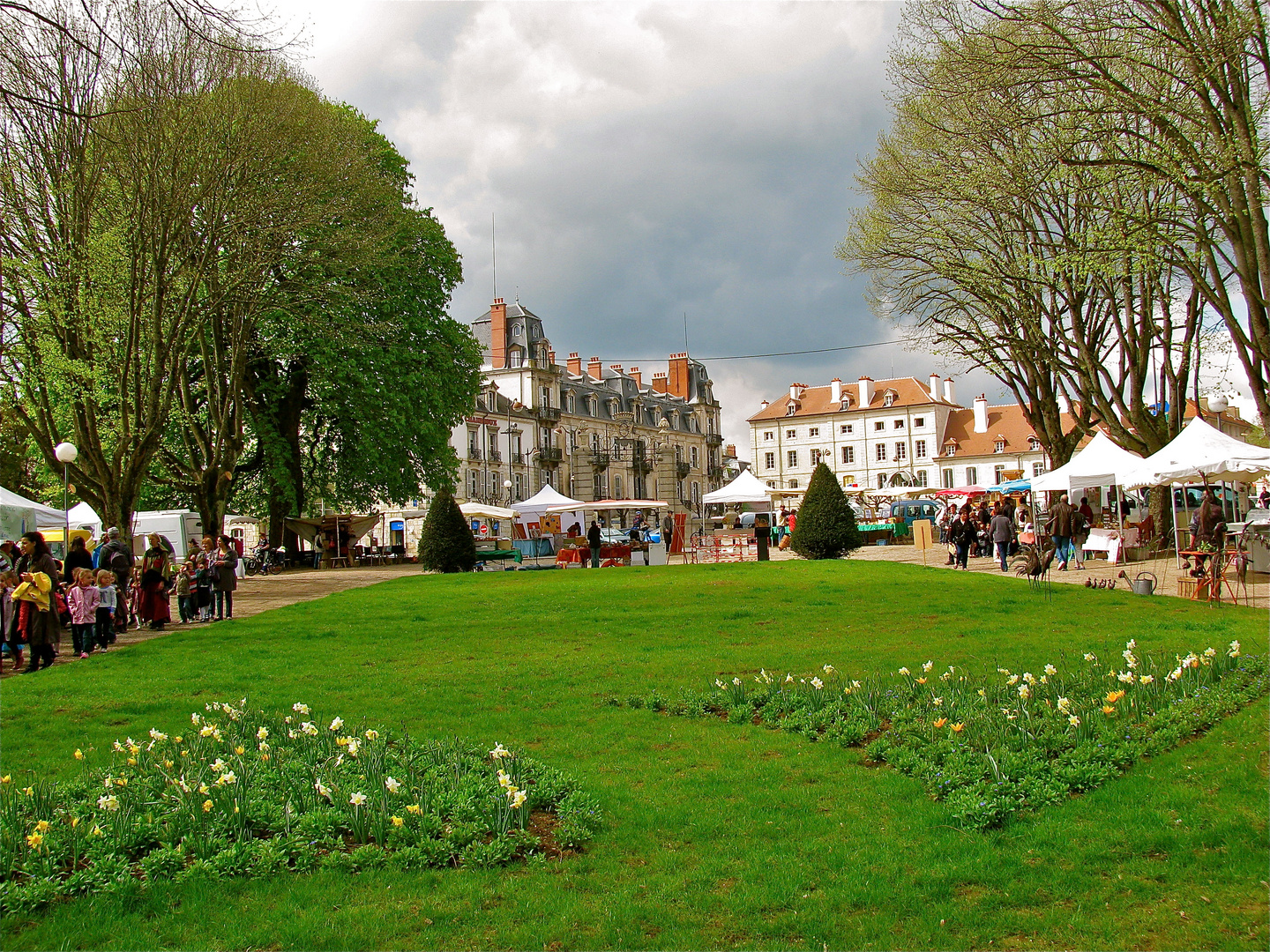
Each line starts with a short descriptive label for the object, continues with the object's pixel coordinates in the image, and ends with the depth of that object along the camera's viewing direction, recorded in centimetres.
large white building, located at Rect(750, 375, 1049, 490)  8300
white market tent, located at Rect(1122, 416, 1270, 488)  2053
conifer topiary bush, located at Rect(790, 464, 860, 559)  2902
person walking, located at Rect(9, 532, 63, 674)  1253
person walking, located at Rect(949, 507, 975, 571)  2581
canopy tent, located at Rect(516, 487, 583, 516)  3473
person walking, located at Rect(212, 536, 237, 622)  1773
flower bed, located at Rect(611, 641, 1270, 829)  595
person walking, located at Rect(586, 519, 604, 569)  3094
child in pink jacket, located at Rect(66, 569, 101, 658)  1360
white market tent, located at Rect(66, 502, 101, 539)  3080
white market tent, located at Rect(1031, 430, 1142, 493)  2408
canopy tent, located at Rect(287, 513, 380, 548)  3494
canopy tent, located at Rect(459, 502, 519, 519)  3956
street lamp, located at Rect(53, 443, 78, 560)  1814
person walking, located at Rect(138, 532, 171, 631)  1675
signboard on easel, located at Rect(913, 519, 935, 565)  2716
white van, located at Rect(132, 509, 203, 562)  3189
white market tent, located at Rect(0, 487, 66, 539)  1906
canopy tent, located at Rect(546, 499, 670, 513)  3552
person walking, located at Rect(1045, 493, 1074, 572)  2317
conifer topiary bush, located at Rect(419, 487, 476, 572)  2997
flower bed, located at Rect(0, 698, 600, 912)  497
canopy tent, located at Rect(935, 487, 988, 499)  5508
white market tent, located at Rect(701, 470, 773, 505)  3519
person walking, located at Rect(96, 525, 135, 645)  1633
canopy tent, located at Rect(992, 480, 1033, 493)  3336
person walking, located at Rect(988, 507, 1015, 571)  2383
